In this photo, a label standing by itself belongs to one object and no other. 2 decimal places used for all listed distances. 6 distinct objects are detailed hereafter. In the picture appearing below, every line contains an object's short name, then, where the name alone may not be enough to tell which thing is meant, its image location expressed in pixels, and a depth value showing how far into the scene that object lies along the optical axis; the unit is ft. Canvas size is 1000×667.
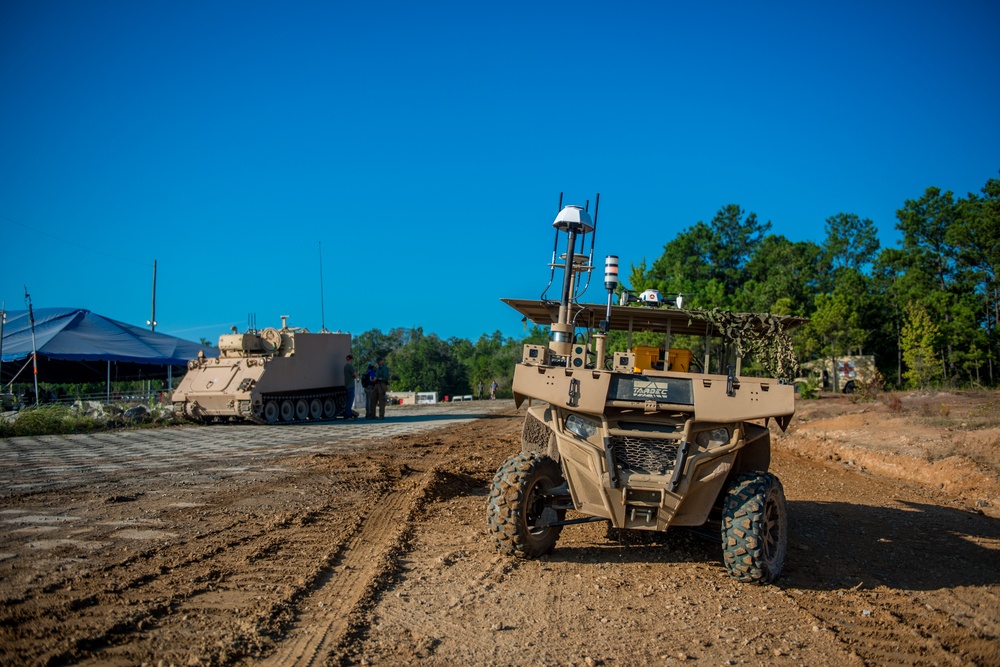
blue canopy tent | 100.27
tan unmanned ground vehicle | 19.27
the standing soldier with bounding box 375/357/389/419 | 80.52
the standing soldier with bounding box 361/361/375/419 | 81.05
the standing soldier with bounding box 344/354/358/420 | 84.69
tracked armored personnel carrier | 71.31
